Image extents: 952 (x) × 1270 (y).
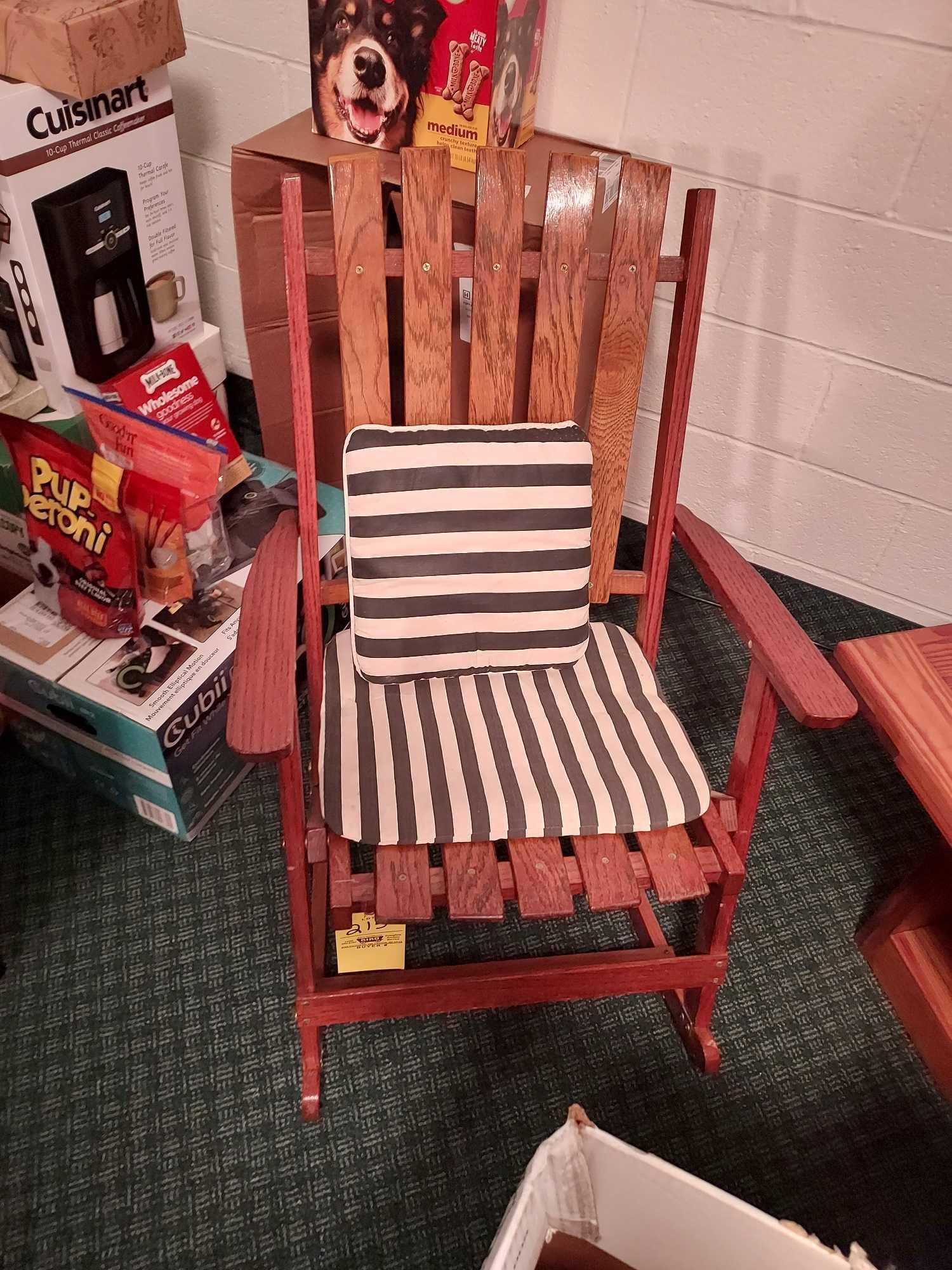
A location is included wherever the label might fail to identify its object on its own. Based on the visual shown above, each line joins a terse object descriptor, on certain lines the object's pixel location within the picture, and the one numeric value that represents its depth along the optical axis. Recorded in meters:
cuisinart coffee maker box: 1.36
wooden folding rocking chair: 1.02
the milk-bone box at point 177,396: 1.53
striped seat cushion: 1.04
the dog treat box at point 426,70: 1.23
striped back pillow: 1.13
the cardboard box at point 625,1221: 0.82
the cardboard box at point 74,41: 1.26
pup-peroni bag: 1.34
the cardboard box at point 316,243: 1.33
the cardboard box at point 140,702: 1.35
